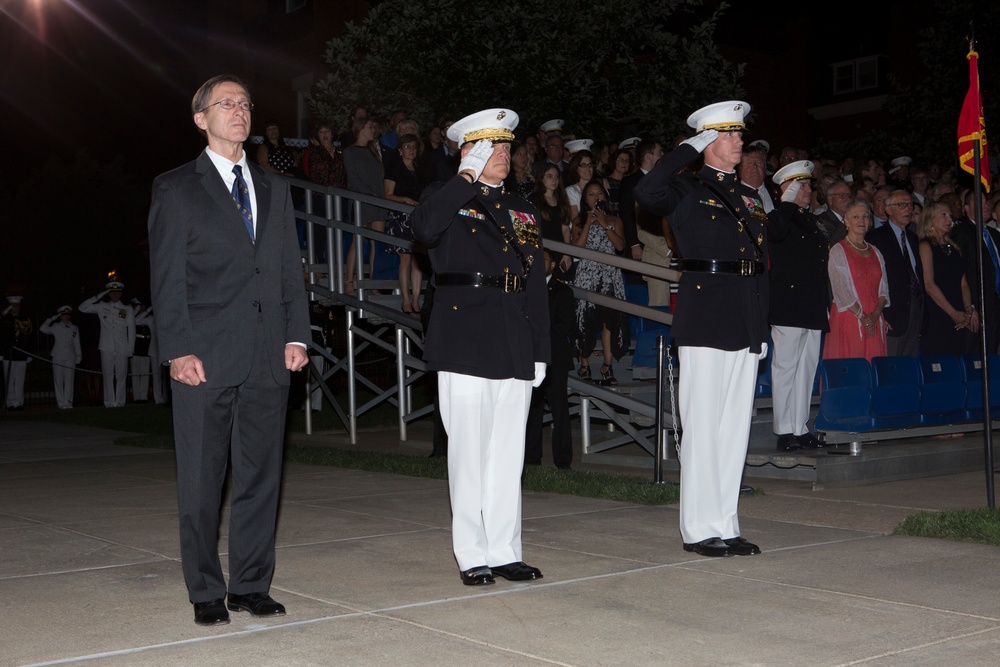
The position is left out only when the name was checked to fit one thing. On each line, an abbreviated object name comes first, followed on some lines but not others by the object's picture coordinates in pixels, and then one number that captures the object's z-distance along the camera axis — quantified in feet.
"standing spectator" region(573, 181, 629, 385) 39.42
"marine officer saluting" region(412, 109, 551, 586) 19.65
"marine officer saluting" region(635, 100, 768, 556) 22.08
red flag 27.63
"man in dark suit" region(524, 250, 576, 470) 33.55
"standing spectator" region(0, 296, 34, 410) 65.57
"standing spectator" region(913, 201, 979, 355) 38.55
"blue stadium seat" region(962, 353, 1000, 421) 36.14
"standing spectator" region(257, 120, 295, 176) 46.88
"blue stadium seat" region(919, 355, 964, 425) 34.63
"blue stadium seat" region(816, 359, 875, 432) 32.04
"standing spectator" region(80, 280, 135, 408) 66.90
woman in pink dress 35.32
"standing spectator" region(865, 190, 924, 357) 37.78
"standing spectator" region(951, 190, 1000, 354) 39.58
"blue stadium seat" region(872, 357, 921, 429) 32.86
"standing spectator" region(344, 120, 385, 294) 43.50
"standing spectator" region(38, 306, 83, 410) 67.62
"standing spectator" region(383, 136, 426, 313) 41.29
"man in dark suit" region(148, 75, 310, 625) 17.16
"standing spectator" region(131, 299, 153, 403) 69.05
